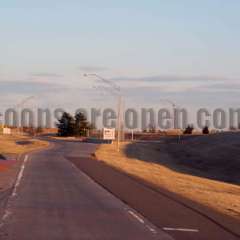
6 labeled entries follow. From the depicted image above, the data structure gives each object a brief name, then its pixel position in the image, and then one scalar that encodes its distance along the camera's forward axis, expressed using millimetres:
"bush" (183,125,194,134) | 188875
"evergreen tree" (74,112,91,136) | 173875
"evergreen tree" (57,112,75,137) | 170900
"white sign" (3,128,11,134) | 143425
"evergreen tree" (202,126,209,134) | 181825
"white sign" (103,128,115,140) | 79312
